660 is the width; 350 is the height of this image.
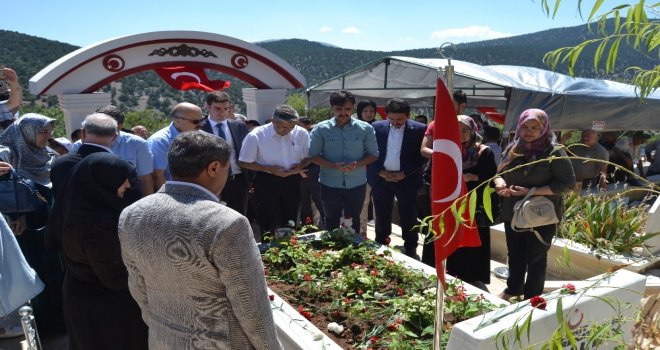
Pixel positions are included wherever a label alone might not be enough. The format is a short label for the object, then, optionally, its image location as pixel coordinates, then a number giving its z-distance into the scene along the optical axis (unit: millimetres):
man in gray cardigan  1617
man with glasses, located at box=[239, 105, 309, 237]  4812
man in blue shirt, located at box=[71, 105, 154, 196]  3883
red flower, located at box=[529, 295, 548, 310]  2141
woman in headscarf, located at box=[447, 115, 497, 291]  4078
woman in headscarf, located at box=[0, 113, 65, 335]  3674
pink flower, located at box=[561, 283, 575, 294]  2398
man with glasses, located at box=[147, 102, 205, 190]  4137
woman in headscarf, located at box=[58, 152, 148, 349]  2418
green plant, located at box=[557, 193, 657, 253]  4609
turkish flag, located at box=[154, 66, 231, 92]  5613
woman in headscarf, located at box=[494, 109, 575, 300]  3576
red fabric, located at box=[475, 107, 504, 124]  9492
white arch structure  4969
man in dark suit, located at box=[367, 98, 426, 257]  4980
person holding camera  4359
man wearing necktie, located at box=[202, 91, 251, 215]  4832
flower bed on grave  2896
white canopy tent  7121
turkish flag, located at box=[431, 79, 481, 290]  2375
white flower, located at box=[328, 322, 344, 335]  2945
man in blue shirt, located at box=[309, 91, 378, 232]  4797
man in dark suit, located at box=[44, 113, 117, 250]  2621
